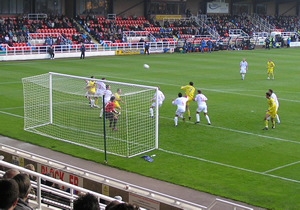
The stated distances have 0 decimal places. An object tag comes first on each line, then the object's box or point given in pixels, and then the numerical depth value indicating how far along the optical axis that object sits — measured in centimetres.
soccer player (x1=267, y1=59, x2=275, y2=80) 3122
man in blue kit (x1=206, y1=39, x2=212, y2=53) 5466
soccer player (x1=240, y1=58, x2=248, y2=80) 3095
